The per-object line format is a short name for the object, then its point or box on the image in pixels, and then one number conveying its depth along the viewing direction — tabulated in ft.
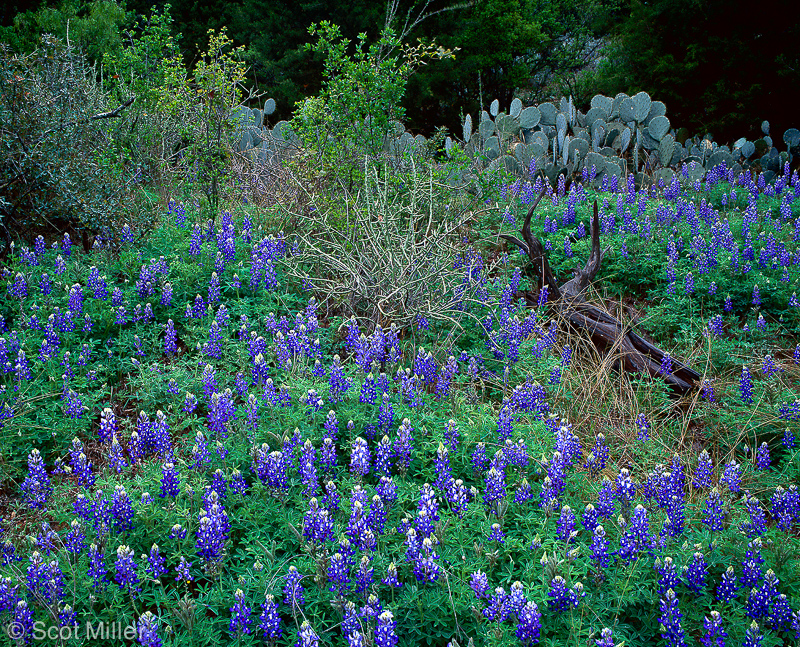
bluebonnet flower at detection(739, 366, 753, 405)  13.17
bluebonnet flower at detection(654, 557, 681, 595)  7.34
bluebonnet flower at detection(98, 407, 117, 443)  9.50
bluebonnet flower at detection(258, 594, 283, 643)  6.63
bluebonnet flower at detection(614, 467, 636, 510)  8.39
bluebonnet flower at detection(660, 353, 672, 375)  14.61
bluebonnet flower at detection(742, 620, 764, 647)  6.81
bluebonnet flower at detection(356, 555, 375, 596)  6.95
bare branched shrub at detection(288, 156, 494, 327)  14.39
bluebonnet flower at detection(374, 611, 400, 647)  6.27
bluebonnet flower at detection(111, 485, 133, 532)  7.89
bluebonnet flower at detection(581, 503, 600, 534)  8.16
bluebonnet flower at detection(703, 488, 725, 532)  8.62
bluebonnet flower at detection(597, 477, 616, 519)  8.41
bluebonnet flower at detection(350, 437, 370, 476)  8.69
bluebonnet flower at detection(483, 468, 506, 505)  8.40
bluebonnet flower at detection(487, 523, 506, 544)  7.66
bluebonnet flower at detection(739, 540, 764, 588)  7.67
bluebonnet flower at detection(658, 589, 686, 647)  6.90
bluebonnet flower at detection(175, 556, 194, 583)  7.23
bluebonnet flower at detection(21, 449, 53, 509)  8.79
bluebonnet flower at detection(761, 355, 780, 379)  13.83
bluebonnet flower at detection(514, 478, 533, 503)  8.66
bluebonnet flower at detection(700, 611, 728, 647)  6.84
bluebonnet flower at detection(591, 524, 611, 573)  7.45
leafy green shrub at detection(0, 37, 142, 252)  15.70
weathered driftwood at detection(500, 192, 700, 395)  15.16
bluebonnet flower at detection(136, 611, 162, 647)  6.29
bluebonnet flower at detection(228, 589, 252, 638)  6.69
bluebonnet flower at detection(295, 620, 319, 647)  6.16
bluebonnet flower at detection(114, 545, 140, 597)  7.04
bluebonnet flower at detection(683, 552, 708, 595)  7.50
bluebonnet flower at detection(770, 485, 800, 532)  8.78
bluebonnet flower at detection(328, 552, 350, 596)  6.98
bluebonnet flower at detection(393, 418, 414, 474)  9.31
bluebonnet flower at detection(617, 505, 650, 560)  7.57
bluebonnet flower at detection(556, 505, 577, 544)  7.92
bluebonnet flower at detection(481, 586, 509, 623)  6.61
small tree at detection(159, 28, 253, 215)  18.98
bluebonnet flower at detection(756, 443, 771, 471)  11.24
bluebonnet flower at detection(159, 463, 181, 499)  8.36
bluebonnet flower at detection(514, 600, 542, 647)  6.50
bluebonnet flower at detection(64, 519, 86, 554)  7.55
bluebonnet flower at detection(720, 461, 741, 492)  9.46
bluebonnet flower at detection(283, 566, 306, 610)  6.98
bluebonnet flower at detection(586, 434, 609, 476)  10.33
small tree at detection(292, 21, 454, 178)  17.89
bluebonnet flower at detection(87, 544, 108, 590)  7.13
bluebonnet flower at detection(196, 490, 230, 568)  7.33
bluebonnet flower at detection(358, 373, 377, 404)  10.66
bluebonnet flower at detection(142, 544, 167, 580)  7.25
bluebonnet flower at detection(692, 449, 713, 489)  10.29
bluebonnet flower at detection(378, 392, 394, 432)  10.09
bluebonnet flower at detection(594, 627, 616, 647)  6.37
